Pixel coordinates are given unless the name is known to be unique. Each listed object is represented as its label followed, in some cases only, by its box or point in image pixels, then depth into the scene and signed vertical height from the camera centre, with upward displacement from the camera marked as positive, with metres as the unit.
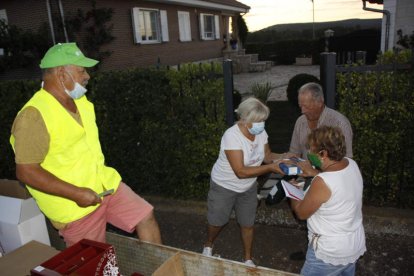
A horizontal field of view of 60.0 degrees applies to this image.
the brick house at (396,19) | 10.88 +0.71
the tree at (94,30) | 13.75 +1.20
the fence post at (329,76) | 3.90 -0.31
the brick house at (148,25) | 13.24 +1.59
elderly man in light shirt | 3.21 -0.58
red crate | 1.81 -1.01
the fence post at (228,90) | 4.37 -0.44
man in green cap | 2.12 -0.60
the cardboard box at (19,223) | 2.56 -1.12
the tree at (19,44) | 12.59 +0.73
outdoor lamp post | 18.94 +0.75
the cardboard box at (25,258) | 2.06 -1.14
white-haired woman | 3.11 -1.03
